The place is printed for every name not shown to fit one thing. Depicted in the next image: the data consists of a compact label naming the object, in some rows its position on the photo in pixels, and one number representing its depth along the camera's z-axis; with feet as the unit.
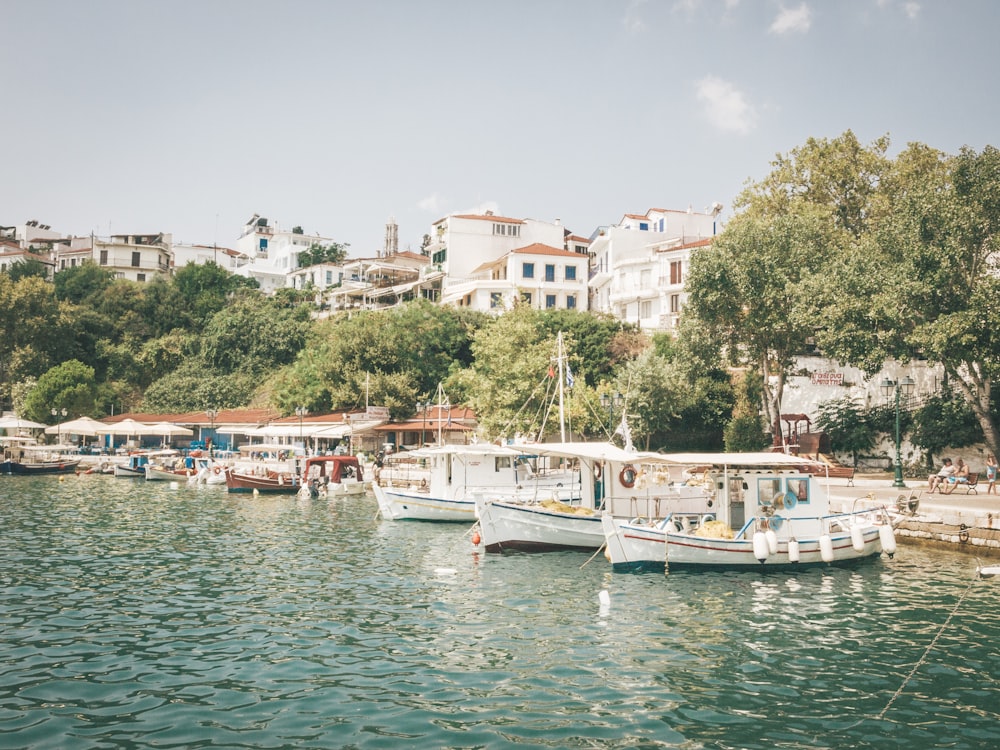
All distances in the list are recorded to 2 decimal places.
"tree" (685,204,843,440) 118.83
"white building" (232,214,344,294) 364.38
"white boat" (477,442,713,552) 73.41
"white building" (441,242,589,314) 220.02
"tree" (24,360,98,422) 221.87
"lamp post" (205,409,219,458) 194.68
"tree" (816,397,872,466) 117.80
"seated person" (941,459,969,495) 88.53
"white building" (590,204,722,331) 189.88
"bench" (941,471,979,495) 88.04
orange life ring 77.88
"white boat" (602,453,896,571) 63.52
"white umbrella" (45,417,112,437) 183.11
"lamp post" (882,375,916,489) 91.09
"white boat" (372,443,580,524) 97.09
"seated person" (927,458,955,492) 89.25
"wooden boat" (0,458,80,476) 163.84
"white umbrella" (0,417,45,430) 187.32
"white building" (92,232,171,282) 334.24
